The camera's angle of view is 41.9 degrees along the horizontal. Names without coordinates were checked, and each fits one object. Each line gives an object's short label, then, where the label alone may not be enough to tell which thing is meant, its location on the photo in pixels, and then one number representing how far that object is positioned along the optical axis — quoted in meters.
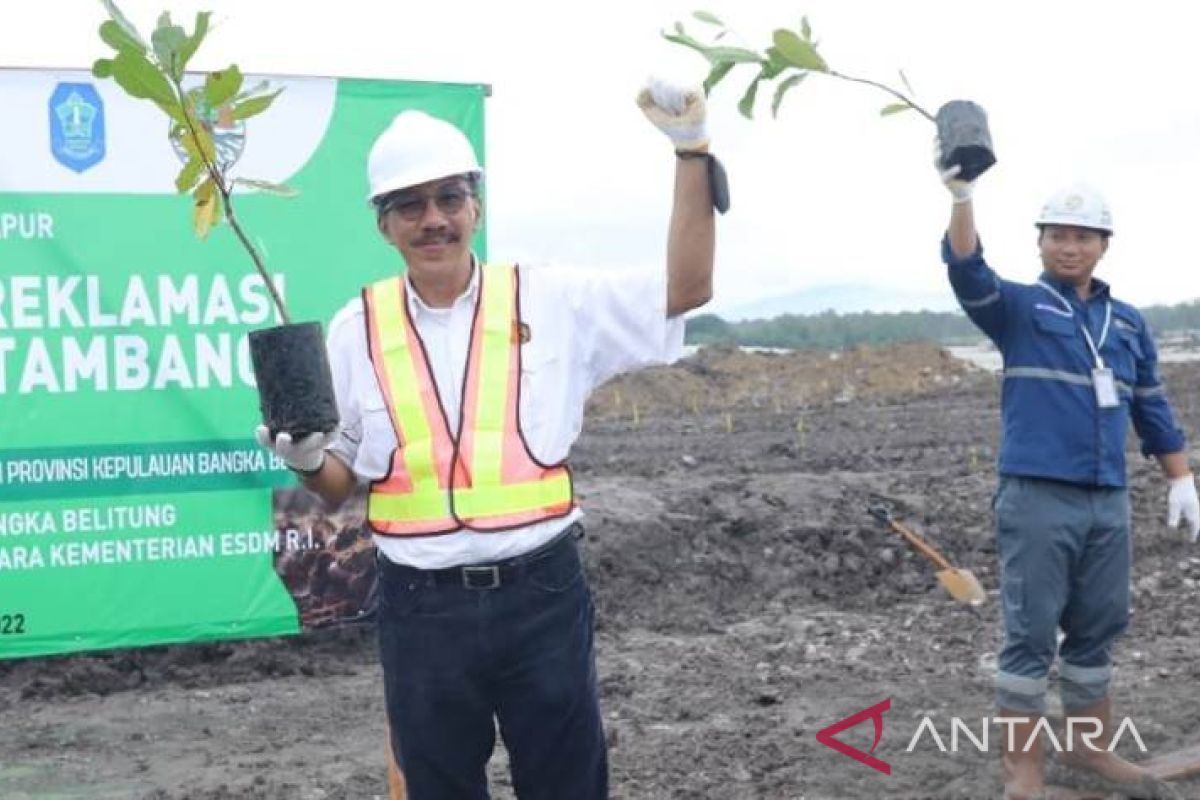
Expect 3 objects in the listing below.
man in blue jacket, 4.94
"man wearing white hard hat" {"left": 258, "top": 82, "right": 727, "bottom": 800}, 3.28
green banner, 6.02
